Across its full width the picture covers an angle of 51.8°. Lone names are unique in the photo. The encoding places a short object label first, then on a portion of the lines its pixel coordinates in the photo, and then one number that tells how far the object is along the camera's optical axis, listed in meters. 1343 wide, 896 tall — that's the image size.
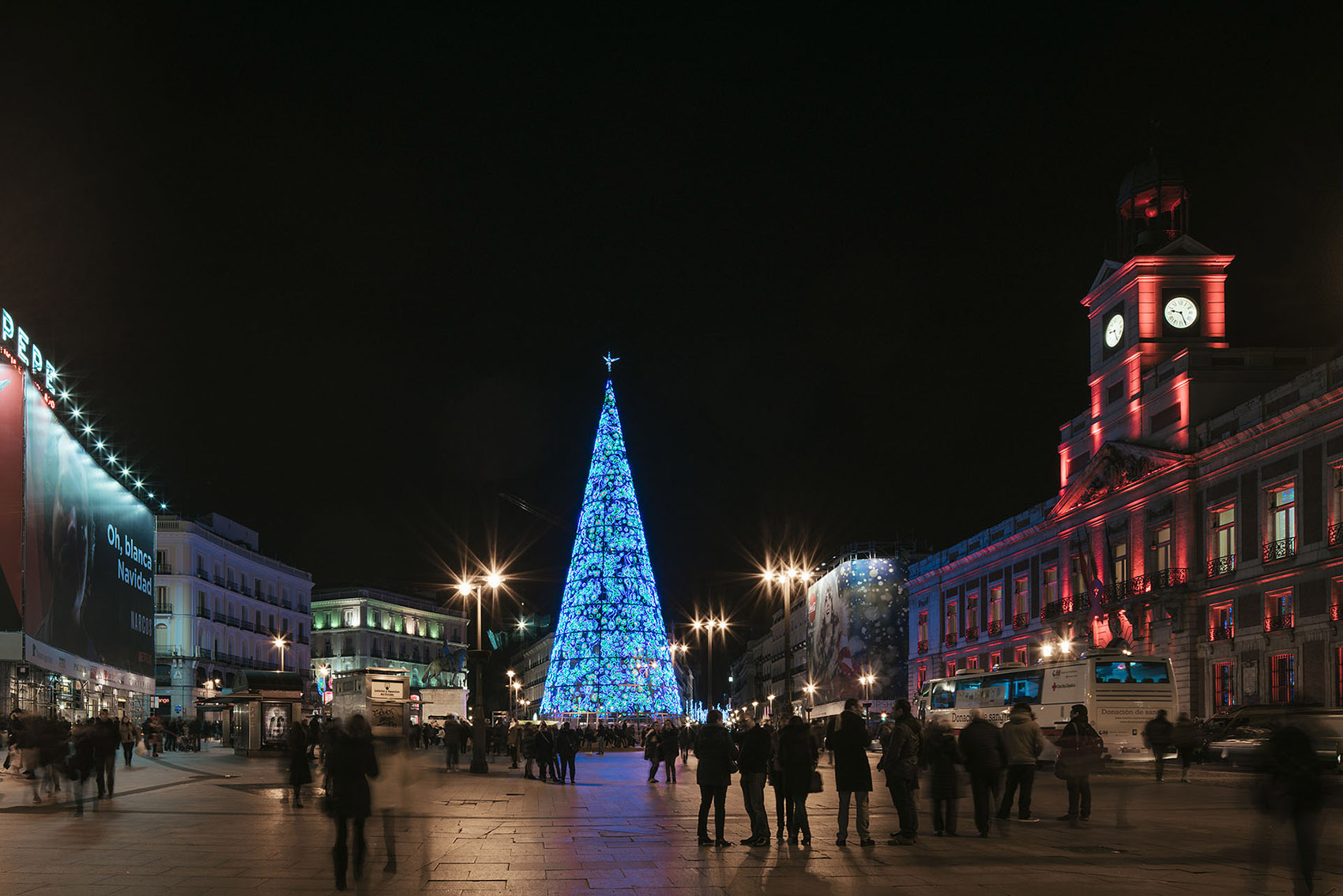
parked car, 28.54
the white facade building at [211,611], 76.19
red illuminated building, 40.56
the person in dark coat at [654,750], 30.48
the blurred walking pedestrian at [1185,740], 28.28
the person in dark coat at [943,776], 16.42
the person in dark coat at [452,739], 37.81
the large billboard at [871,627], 80.19
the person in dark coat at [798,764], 15.16
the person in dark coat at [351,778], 11.84
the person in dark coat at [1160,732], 26.25
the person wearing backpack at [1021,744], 17.84
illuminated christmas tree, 59.84
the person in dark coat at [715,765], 15.29
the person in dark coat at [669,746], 29.73
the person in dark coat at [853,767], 15.27
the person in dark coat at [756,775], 15.40
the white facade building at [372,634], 111.88
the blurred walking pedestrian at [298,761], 22.19
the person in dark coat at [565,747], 30.72
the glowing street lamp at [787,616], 36.69
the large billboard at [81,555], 37.12
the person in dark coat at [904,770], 15.40
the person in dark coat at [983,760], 16.31
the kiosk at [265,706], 43.56
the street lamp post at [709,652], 54.58
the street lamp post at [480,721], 34.47
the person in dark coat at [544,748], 30.89
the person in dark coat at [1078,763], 18.22
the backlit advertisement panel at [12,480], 34.94
